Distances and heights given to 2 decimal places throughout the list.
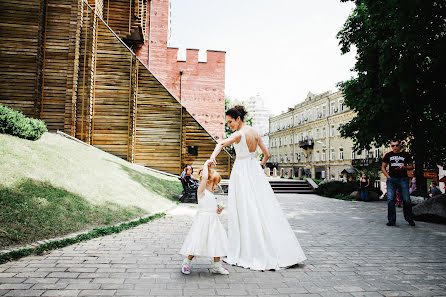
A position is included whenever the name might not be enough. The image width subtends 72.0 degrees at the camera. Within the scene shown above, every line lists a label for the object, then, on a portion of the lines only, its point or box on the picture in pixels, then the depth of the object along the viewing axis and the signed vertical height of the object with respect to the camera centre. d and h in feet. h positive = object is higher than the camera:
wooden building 47.80 +13.21
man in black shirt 25.25 -1.51
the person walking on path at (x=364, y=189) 48.08 -4.16
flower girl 12.19 -2.83
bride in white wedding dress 13.78 -2.53
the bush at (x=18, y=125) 31.22 +3.78
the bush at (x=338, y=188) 55.11 -4.72
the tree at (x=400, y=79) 20.81 +8.31
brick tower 79.36 +23.32
